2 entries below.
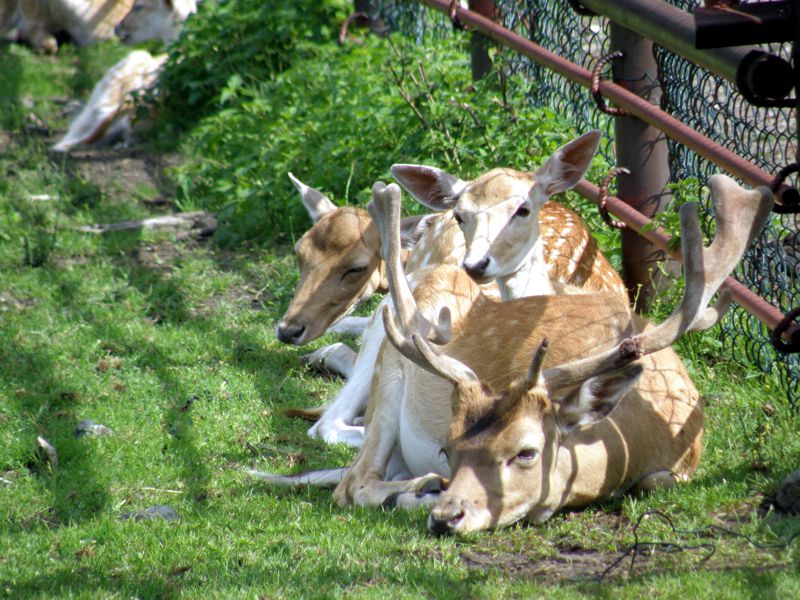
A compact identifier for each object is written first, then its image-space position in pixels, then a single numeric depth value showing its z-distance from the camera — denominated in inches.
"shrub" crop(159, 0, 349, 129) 932.6
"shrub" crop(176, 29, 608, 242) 641.0
